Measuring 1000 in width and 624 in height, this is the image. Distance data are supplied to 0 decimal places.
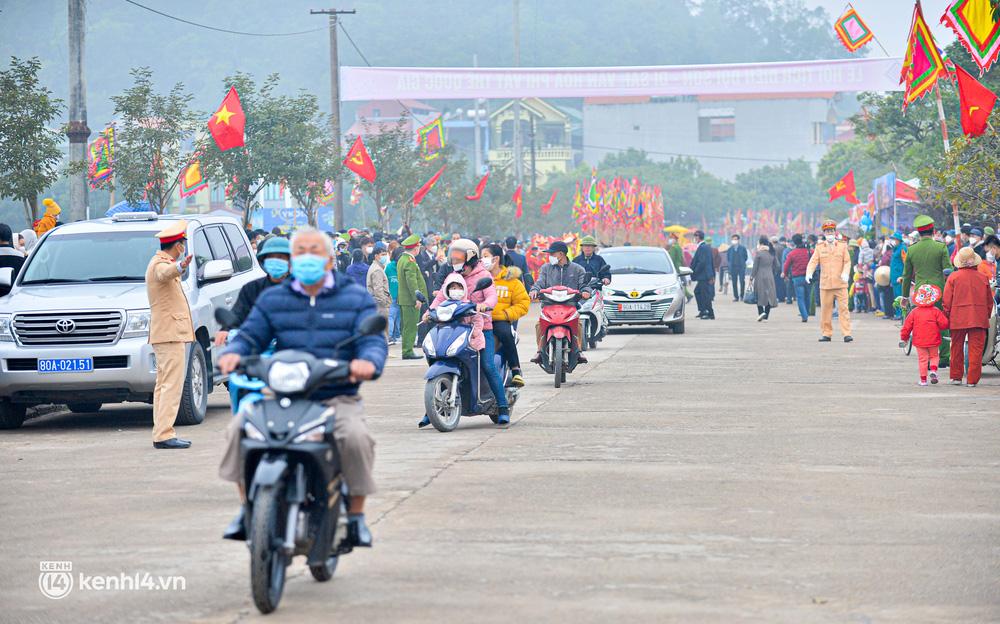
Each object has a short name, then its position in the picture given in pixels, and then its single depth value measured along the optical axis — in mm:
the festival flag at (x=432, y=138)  54969
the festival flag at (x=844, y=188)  47844
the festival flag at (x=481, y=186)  56188
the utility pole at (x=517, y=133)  78000
